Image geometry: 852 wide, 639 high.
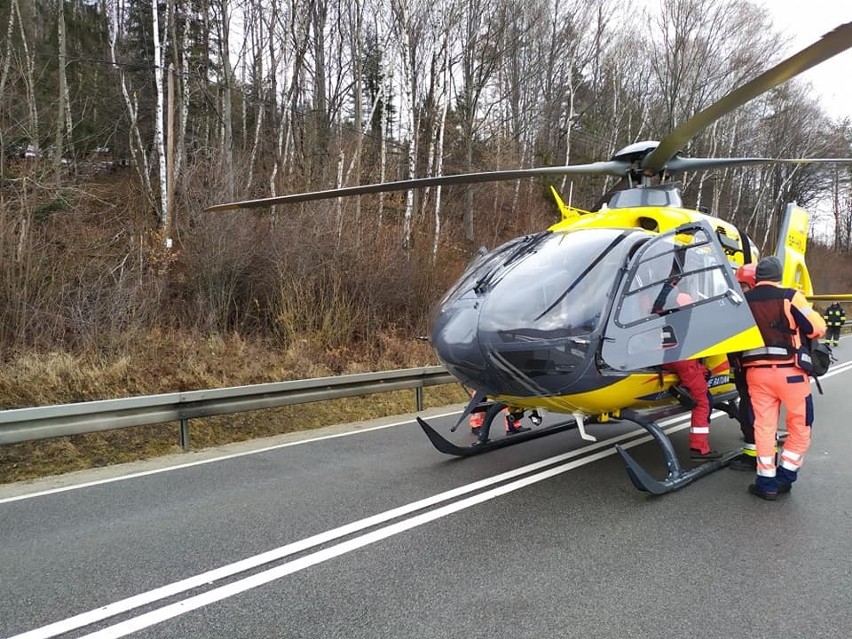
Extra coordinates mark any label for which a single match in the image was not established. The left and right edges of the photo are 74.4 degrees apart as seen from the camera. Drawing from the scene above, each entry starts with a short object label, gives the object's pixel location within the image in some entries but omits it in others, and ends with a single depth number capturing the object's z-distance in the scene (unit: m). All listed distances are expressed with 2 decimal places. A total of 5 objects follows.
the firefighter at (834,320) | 17.37
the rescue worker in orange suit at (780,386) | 4.38
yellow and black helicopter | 4.10
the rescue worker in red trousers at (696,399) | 4.95
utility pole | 11.37
